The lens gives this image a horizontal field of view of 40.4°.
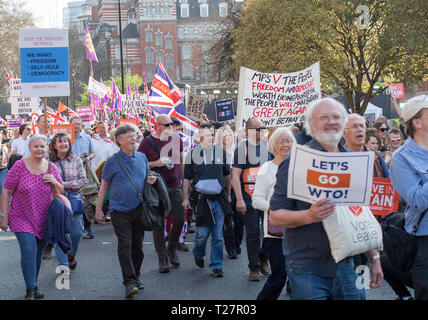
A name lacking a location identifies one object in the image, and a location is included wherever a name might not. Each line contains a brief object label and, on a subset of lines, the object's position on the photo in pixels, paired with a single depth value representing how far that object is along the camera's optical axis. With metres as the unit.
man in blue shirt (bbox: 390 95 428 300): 3.59
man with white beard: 3.23
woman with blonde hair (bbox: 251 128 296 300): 4.98
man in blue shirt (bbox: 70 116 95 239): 10.41
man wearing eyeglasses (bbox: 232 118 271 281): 6.61
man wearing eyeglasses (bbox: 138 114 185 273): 7.46
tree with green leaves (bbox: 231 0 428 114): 25.06
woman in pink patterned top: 5.86
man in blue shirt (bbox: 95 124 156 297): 6.07
